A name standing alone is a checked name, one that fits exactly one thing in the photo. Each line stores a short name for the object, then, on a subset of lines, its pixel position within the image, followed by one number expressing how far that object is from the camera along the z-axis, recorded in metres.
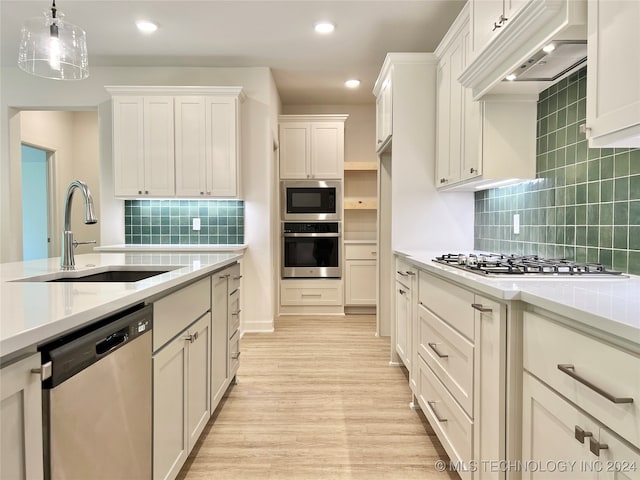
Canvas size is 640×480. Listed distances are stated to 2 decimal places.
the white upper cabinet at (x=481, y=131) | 2.25
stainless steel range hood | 1.52
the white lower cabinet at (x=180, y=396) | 1.42
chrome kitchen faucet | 1.75
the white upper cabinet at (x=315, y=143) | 5.12
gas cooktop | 1.50
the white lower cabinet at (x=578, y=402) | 0.79
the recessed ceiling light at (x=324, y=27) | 3.39
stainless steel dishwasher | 0.84
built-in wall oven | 5.07
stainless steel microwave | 5.08
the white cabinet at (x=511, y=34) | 1.38
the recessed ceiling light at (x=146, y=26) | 3.37
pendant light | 2.07
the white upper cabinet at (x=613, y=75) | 1.11
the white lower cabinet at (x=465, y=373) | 1.27
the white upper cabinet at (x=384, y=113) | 3.29
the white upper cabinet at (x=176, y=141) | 4.01
